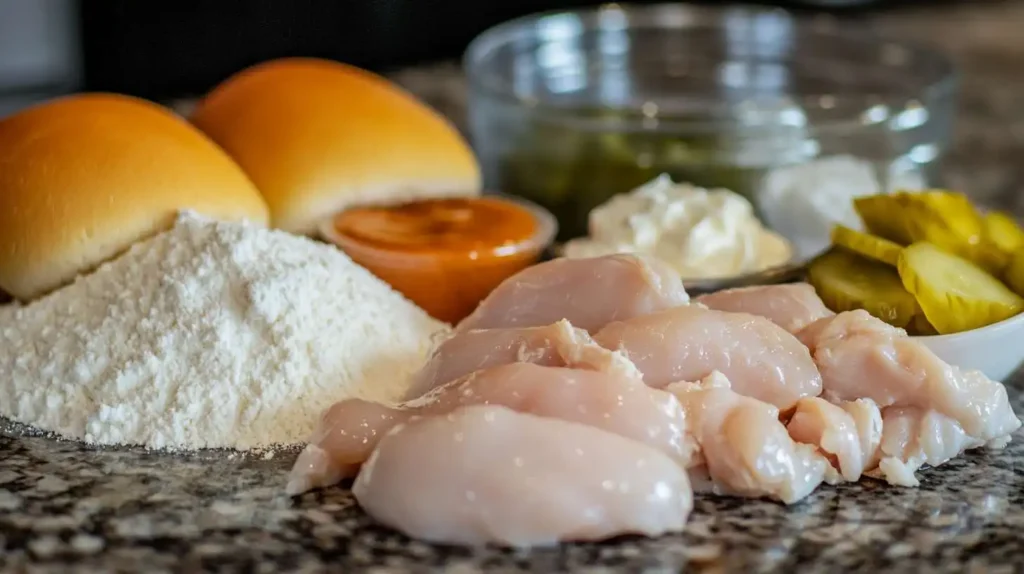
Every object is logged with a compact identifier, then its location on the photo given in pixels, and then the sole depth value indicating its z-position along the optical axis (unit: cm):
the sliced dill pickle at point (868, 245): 65
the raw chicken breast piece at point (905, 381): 60
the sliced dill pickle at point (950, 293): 63
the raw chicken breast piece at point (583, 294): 63
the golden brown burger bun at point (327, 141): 70
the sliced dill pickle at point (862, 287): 64
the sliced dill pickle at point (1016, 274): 65
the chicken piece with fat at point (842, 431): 59
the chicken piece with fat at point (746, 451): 58
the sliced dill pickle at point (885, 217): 67
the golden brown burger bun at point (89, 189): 65
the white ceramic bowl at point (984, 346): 63
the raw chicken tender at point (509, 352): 60
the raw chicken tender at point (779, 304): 63
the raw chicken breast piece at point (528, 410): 58
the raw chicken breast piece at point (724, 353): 60
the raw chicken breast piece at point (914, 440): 60
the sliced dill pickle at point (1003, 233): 66
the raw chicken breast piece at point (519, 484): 56
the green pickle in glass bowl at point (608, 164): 75
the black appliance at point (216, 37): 78
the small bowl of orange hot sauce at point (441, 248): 68
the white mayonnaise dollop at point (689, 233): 69
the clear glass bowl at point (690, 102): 75
